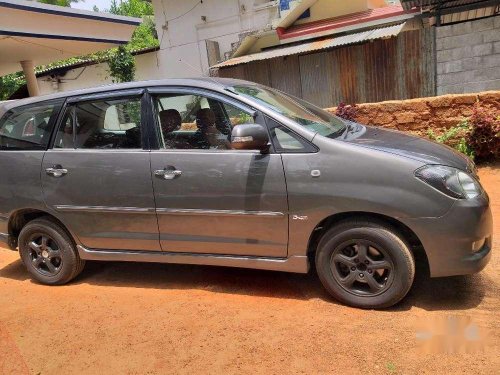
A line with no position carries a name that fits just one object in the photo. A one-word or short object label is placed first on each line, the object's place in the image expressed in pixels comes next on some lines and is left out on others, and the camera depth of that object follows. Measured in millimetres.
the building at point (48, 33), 8891
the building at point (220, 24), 14539
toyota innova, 3094
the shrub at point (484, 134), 6613
